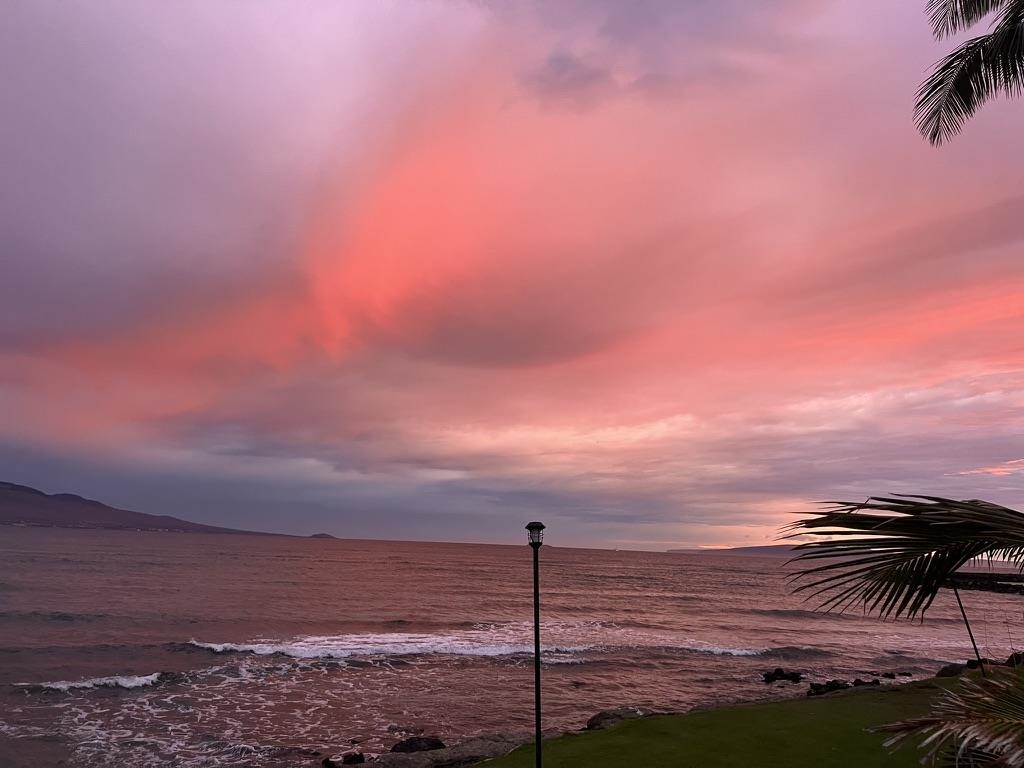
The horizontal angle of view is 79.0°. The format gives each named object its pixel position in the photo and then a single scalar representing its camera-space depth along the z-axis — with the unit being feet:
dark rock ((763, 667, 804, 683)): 105.09
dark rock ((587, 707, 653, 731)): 67.72
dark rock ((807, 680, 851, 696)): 87.26
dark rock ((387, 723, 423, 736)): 72.90
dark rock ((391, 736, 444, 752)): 63.67
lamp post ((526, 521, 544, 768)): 44.37
